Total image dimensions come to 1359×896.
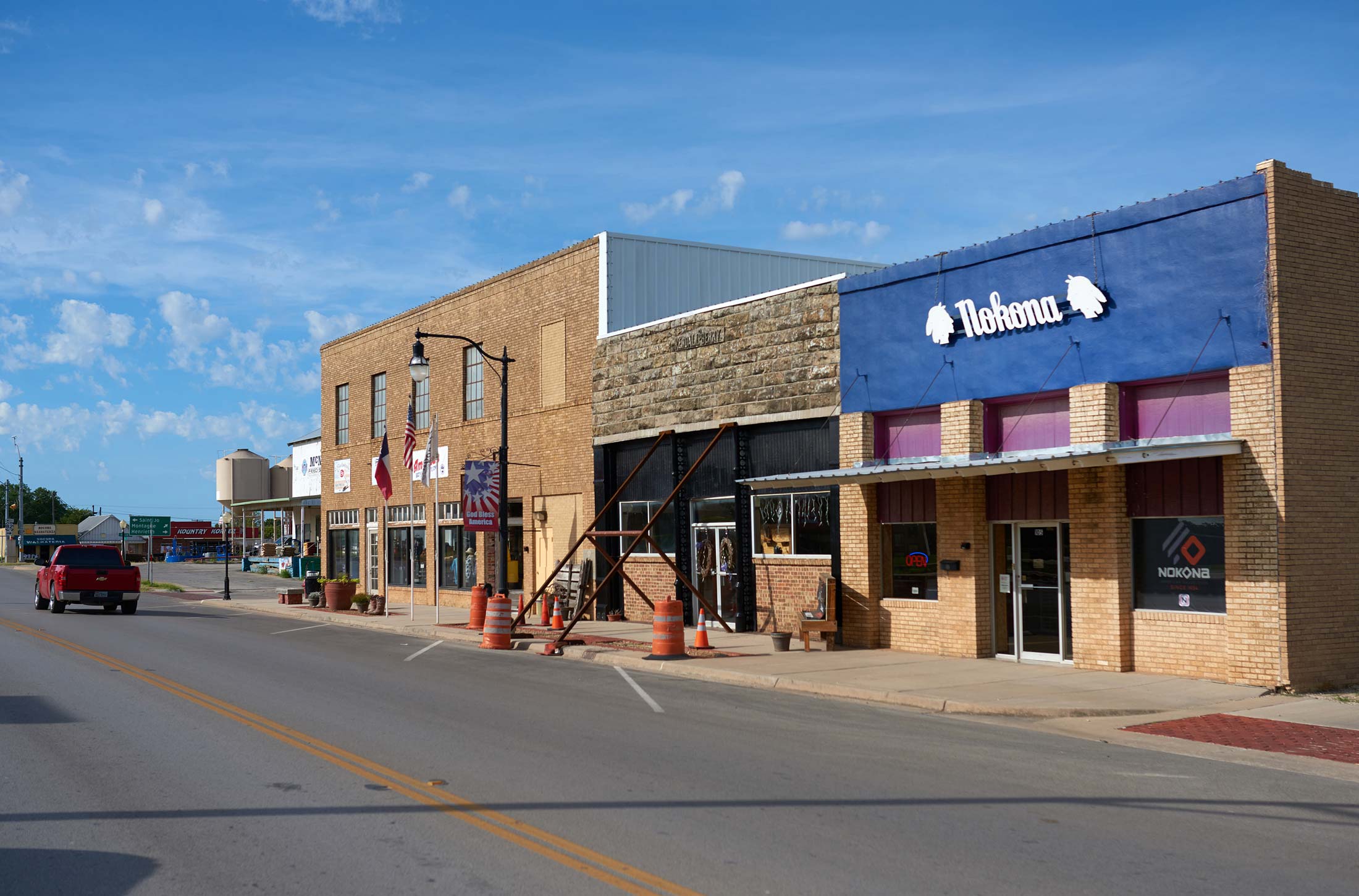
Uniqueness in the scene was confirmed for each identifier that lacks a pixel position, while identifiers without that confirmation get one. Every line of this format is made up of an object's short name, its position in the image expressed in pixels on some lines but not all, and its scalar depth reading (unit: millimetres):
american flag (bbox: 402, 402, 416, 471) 29859
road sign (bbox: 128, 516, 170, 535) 61250
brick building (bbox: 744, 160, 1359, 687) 14414
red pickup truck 32031
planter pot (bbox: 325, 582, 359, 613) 33375
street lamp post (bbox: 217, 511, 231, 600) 41219
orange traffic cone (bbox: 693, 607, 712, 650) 19266
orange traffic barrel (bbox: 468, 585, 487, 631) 24938
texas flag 31953
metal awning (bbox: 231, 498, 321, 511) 65688
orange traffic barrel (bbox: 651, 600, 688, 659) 18828
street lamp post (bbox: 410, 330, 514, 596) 23109
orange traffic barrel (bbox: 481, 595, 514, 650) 21500
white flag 28188
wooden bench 19281
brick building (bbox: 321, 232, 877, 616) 27719
